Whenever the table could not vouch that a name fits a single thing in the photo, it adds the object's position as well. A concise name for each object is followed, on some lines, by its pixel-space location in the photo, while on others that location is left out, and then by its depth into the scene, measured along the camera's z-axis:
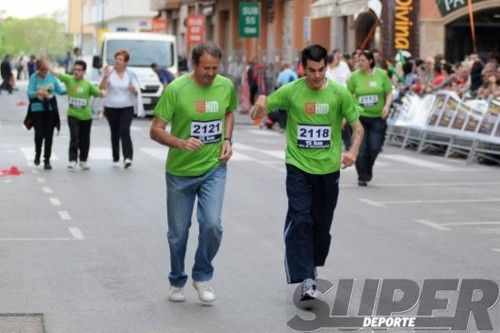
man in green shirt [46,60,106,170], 21.52
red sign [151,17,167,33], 70.31
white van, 40.41
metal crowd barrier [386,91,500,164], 23.95
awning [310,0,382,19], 36.28
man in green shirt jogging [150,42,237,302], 9.76
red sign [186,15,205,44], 54.53
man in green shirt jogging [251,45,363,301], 9.88
